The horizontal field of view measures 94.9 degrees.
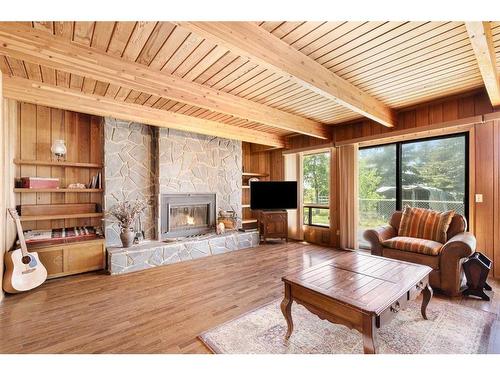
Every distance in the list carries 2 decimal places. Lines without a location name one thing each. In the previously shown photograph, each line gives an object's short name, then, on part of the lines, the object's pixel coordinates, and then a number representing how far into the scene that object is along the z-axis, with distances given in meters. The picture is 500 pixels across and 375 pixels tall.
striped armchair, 2.47
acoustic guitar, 2.54
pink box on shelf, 3.13
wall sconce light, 3.31
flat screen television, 5.14
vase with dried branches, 3.54
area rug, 1.67
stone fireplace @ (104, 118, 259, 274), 3.69
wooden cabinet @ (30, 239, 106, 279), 3.01
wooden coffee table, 1.38
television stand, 5.09
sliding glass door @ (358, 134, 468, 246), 3.49
